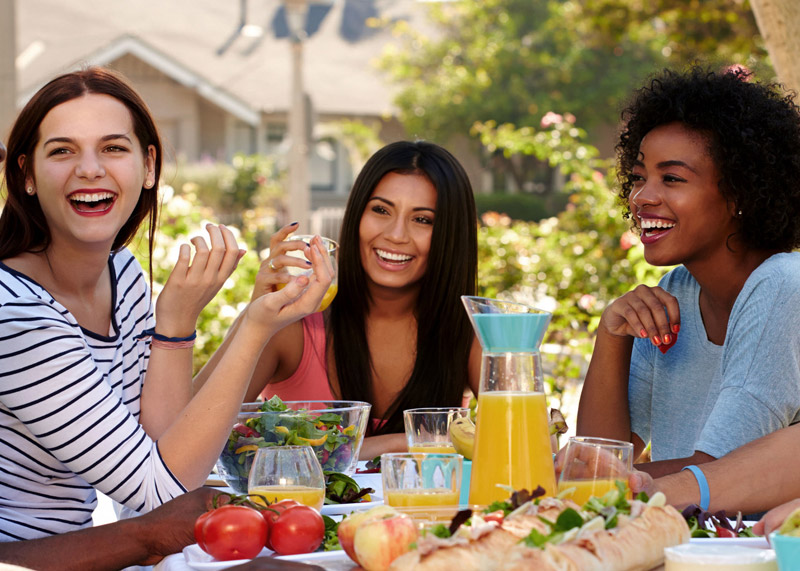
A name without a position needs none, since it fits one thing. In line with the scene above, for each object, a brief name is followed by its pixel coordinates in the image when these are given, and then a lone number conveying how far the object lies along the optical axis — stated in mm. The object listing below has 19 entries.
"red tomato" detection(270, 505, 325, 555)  1746
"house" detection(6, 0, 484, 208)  24188
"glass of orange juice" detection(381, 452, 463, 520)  1863
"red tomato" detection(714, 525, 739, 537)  1828
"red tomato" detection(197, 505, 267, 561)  1711
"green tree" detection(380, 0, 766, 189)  26016
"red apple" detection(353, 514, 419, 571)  1549
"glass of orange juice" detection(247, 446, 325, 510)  1958
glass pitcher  1869
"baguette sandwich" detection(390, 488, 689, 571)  1392
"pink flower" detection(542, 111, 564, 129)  8242
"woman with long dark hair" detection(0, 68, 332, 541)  2236
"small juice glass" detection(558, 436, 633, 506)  1787
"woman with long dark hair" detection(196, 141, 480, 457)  3609
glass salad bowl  2340
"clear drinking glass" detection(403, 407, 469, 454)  2342
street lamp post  10031
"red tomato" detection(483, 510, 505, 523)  1567
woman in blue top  2840
